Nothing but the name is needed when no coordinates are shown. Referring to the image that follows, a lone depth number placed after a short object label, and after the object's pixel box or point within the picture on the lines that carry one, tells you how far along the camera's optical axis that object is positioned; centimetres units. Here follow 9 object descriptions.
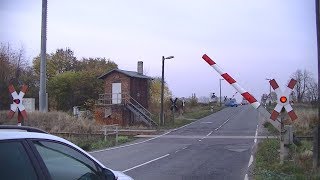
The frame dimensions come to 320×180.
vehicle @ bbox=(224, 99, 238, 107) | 7950
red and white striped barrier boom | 855
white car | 249
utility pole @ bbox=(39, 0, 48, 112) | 1499
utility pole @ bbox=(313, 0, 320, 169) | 726
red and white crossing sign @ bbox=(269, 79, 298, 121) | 829
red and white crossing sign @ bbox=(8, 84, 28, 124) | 1011
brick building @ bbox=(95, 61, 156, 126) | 3360
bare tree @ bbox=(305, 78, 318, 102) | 4489
